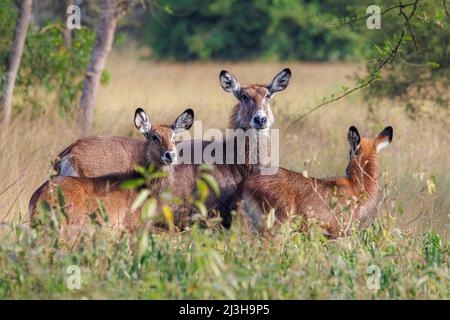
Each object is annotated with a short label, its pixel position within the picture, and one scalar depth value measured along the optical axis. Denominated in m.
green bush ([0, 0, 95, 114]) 24.47
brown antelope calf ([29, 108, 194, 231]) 13.62
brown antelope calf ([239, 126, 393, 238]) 14.38
